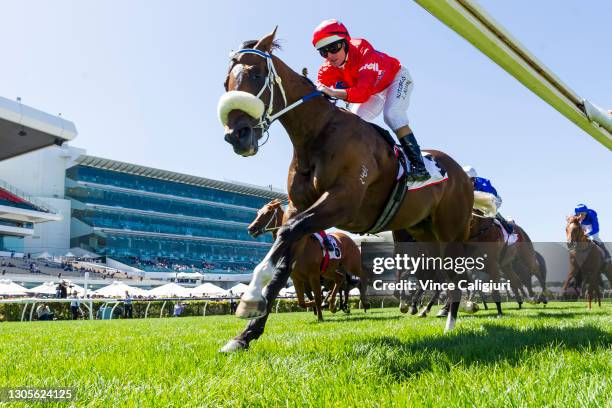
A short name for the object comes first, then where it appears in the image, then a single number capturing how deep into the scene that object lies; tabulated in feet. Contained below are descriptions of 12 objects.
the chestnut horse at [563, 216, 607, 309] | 42.47
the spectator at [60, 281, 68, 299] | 95.55
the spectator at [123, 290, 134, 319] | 91.27
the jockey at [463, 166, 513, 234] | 34.14
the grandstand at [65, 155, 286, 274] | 284.41
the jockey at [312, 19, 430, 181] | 16.10
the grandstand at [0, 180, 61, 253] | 224.33
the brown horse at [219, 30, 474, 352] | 12.16
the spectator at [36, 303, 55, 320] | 77.51
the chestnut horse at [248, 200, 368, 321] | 36.73
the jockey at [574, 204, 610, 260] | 43.32
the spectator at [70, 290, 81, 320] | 82.96
